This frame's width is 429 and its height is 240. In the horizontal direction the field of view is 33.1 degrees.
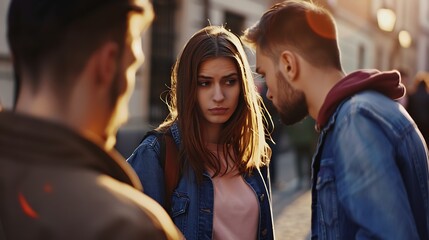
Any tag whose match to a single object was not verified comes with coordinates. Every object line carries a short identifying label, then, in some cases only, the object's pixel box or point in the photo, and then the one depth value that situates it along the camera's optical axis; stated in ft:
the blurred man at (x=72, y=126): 3.89
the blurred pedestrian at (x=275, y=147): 35.40
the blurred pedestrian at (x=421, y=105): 32.12
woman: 9.64
